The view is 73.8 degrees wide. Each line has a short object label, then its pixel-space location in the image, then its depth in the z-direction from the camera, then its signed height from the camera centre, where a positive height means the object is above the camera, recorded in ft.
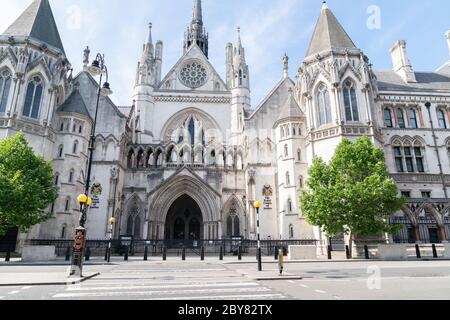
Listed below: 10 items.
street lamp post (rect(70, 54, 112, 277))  37.59 +0.78
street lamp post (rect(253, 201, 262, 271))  43.65 -2.77
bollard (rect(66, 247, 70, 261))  67.51 -2.95
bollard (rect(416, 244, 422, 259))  68.63 -2.67
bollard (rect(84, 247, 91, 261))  68.39 -3.00
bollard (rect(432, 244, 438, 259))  67.78 -2.88
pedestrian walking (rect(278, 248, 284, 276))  38.25 -2.53
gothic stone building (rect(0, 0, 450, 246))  89.15 +32.27
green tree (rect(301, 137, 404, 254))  68.03 +10.41
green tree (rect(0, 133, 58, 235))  65.36 +12.28
